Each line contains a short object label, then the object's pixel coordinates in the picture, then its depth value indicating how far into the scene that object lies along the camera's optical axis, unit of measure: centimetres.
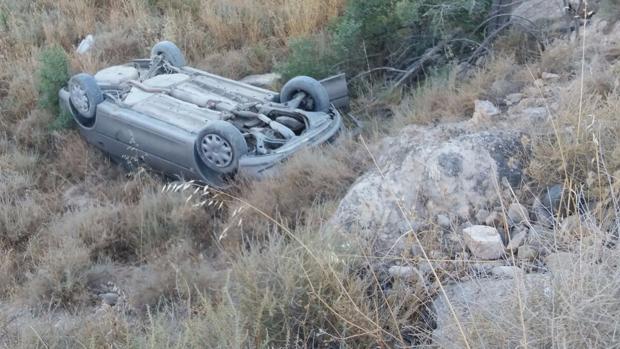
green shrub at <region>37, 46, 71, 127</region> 802
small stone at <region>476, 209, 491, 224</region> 452
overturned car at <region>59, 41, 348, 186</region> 642
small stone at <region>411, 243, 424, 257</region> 430
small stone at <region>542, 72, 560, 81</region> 622
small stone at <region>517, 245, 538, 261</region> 398
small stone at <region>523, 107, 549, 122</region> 526
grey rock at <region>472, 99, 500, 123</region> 573
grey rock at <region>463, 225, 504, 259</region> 416
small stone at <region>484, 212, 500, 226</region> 446
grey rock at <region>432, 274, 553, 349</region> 317
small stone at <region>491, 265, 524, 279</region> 382
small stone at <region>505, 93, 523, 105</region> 616
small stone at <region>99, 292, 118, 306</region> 523
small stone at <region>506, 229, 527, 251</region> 415
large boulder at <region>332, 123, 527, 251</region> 464
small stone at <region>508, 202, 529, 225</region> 435
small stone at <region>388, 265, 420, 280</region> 409
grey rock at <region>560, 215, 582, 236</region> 363
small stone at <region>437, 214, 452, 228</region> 452
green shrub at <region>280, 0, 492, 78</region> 770
